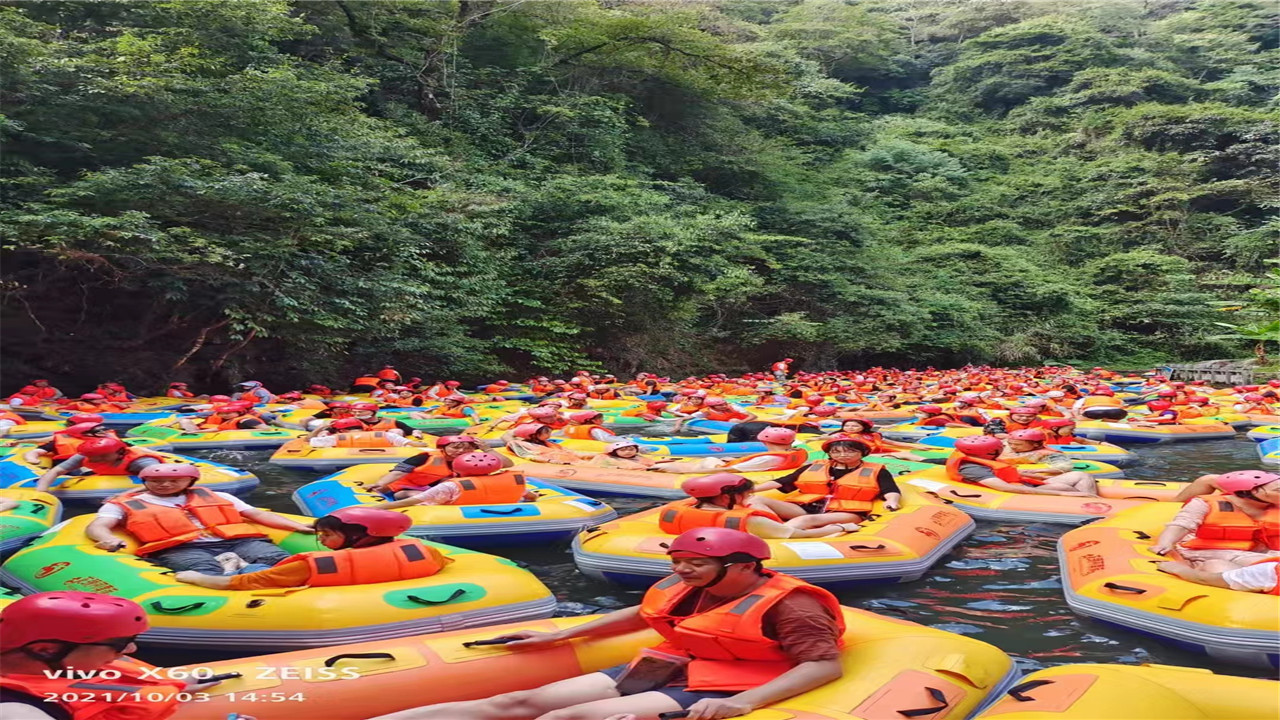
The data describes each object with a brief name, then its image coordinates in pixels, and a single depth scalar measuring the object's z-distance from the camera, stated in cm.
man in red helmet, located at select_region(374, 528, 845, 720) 325
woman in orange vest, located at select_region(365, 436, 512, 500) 767
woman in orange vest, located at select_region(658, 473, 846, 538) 581
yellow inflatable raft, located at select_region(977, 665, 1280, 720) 318
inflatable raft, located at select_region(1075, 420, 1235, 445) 1350
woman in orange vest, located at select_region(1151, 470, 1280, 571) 498
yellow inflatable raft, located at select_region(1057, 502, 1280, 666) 444
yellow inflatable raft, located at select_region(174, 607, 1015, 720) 339
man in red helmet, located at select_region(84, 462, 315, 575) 540
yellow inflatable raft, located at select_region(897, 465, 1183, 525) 745
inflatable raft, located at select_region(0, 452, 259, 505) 823
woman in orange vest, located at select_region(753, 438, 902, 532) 686
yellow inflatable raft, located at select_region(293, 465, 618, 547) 691
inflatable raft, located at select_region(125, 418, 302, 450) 1224
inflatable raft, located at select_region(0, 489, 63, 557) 654
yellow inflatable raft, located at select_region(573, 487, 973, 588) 577
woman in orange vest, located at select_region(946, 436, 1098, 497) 798
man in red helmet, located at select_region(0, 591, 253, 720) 275
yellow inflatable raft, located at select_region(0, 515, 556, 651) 457
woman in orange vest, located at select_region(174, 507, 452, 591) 486
